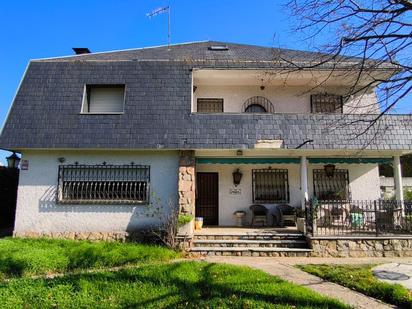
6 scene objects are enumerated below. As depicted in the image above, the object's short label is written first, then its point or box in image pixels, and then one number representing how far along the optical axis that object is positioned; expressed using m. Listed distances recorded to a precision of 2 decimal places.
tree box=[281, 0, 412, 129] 5.97
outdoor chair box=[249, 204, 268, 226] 16.45
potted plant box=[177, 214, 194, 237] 12.86
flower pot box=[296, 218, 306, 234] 13.79
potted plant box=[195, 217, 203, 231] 14.73
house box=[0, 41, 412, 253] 14.47
